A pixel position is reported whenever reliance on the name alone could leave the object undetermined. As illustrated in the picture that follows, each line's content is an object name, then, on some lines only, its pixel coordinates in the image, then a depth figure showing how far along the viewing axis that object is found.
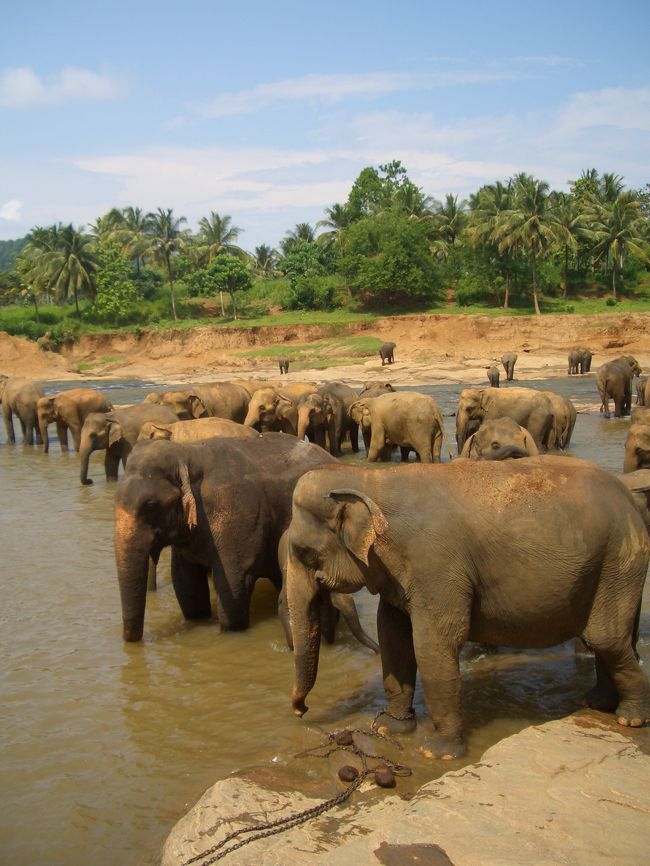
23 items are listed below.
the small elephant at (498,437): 11.01
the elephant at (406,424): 15.23
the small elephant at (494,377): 29.66
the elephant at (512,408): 15.59
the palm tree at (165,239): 60.50
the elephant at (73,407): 19.34
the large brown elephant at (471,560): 4.66
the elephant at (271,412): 15.52
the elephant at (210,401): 16.14
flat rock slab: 3.54
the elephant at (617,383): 22.39
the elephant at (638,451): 10.11
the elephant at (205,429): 10.02
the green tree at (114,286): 57.81
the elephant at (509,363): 34.53
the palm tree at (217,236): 64.12
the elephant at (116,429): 14.40
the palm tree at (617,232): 49.41
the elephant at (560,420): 16.27
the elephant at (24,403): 21.78
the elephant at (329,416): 15.51
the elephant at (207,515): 6.45
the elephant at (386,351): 41.78
